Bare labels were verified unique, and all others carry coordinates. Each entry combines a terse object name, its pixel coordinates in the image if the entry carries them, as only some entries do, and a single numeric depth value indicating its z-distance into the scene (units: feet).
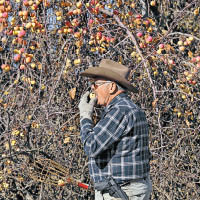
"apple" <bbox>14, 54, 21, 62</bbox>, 23.15
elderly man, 16.74
